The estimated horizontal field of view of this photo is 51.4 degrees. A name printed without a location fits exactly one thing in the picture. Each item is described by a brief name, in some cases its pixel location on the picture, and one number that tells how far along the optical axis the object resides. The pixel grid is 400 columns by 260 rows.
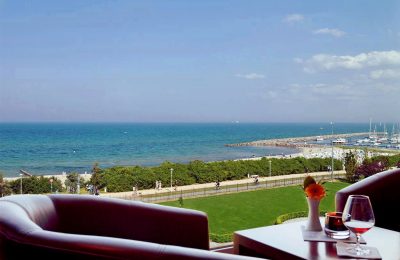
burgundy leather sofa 0.98
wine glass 1.45
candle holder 1.74
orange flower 1.86
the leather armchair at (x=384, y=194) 2.43
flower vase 1.87
